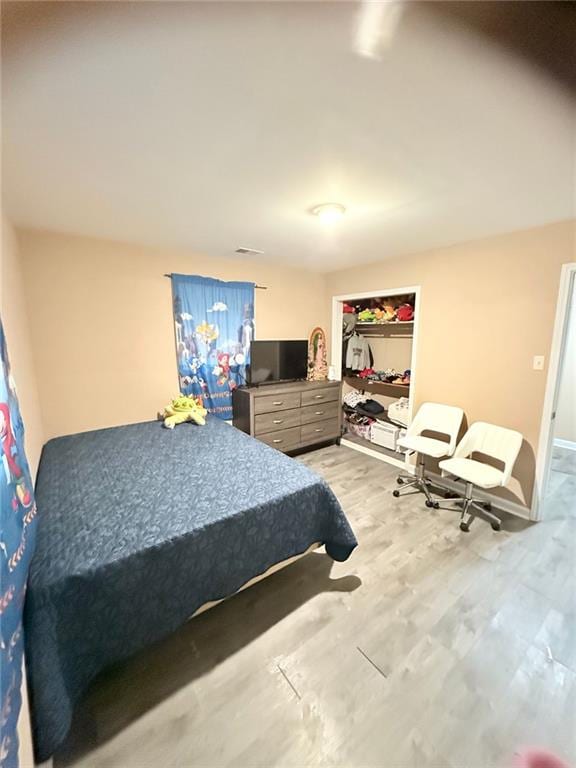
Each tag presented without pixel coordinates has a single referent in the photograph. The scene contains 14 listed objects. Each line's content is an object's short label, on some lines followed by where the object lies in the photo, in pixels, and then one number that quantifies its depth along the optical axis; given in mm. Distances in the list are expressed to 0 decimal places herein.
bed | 1048
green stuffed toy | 4035
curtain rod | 3647
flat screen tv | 3643
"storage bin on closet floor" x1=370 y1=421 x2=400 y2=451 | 3754
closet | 3766
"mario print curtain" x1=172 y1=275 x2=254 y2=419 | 3146
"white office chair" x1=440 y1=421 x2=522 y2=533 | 2316
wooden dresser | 3314
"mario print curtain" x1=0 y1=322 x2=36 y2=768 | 709
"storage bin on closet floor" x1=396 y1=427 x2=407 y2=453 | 3681
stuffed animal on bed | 2936
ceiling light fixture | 1872
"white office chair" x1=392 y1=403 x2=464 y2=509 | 2719
